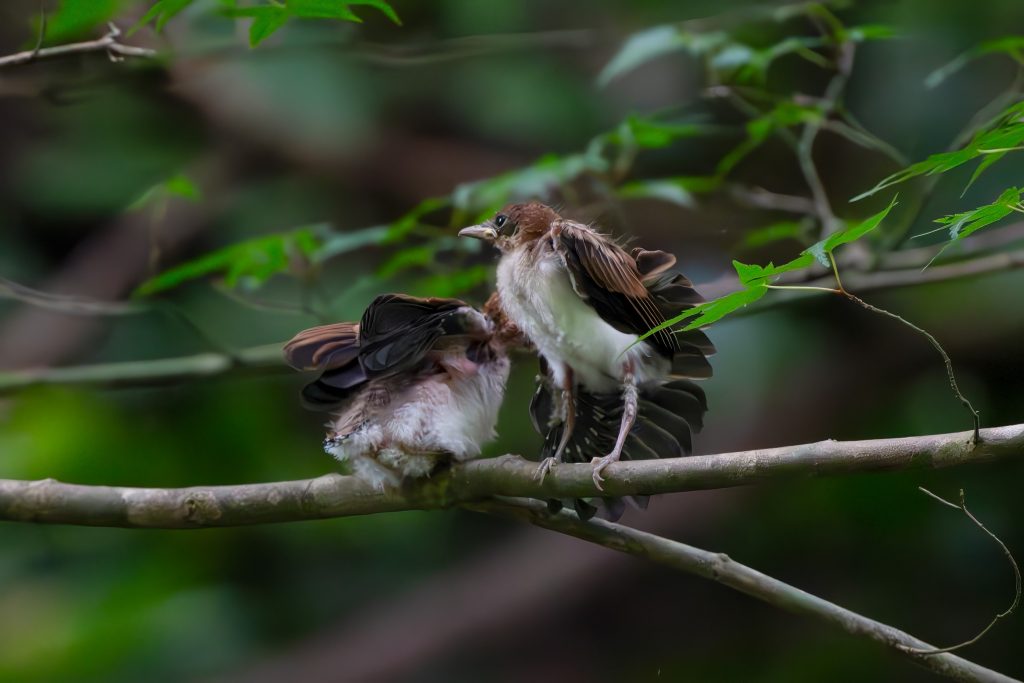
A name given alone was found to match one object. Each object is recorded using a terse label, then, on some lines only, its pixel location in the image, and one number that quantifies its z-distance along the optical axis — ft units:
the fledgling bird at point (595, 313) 13.94
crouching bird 13.89
